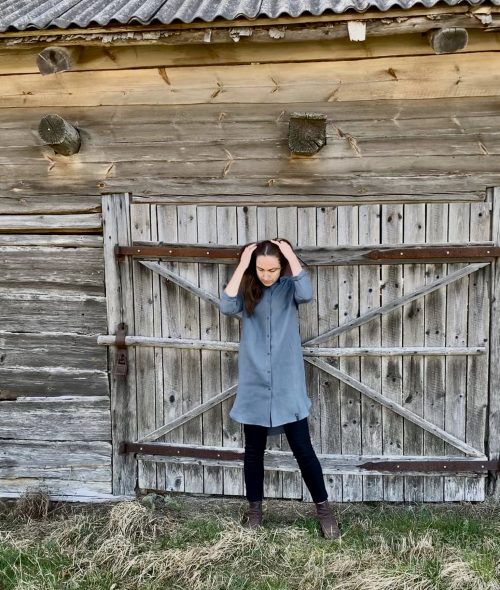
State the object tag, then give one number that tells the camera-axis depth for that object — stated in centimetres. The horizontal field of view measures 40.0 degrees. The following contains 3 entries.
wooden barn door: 457
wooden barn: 441
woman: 413
